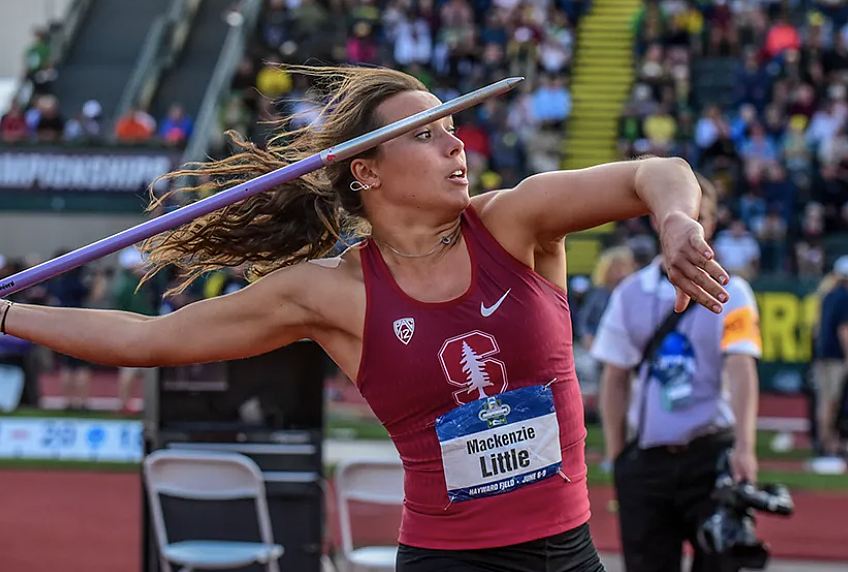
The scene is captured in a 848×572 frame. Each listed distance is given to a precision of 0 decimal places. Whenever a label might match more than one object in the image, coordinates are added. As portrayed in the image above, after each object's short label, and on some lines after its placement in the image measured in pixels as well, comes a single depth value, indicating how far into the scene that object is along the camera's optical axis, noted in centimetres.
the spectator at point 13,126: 2411
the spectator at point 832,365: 1268
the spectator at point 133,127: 2362
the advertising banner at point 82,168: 2236
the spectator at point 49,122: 2386
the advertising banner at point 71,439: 1199
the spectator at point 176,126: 2378
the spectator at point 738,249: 1856
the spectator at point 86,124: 2455
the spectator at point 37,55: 2746
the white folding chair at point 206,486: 665
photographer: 570
